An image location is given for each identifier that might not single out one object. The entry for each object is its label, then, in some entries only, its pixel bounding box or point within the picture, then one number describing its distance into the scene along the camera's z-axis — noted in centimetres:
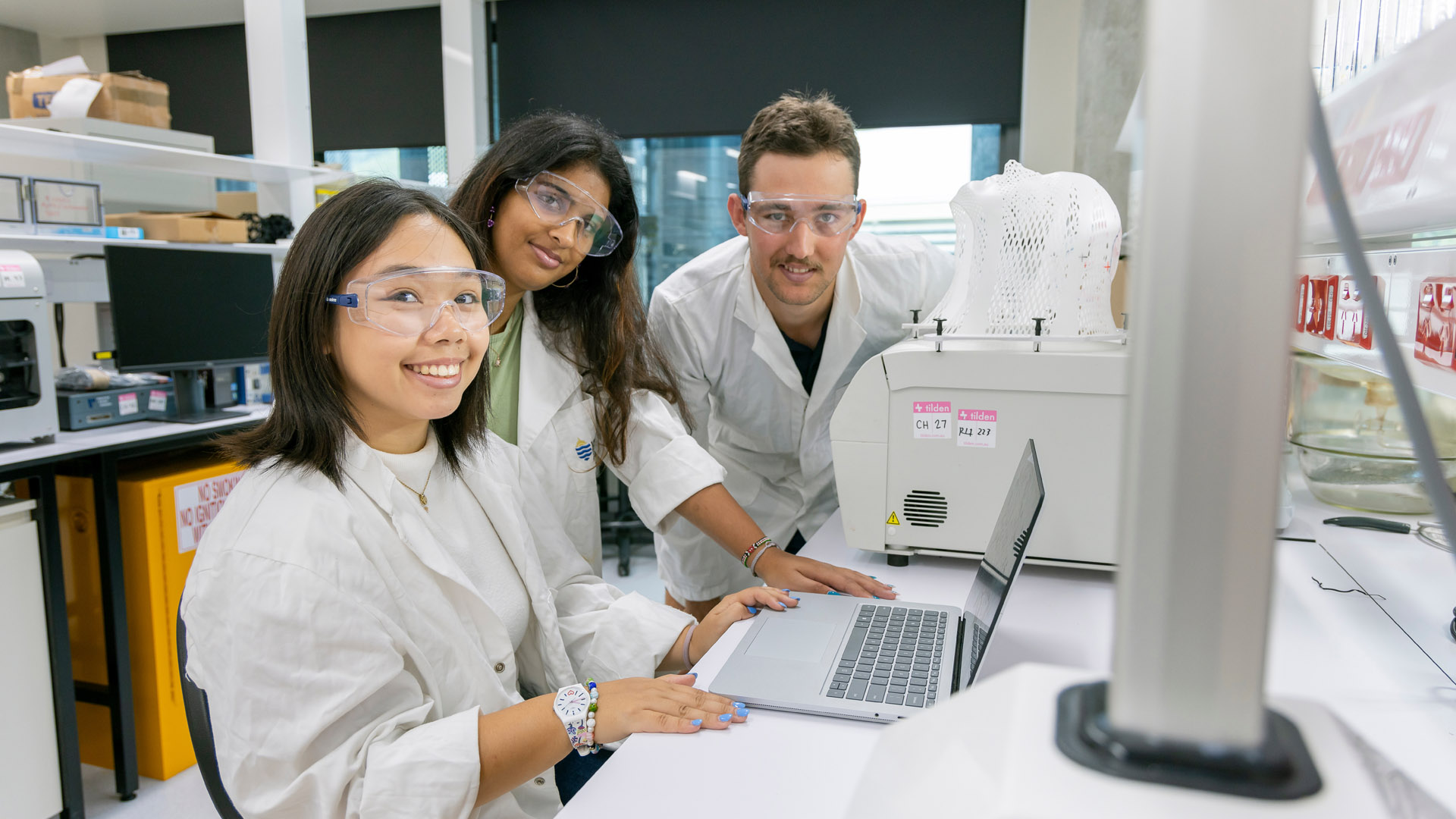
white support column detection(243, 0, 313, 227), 366
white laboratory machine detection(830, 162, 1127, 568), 140
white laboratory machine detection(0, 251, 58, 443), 220
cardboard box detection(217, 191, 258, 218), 423
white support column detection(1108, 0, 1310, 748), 25
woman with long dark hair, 155
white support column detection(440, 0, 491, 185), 450
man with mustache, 183
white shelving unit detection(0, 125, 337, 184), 275
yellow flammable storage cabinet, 237
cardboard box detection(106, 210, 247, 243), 321
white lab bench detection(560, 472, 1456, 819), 86
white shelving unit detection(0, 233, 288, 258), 278
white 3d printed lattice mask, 151
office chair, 103
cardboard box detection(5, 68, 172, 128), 326
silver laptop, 100
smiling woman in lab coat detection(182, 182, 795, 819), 93
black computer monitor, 263
